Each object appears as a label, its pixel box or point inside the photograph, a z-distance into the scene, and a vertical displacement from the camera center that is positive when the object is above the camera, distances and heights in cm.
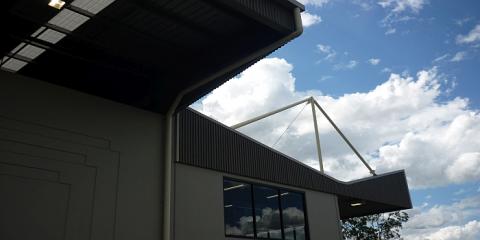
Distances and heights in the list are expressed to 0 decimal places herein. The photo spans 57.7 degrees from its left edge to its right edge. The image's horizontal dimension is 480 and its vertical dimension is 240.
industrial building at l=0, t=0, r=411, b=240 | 797 +369
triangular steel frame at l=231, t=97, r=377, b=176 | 1592 +578
